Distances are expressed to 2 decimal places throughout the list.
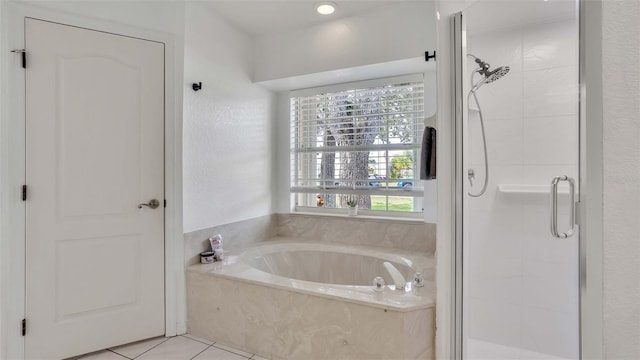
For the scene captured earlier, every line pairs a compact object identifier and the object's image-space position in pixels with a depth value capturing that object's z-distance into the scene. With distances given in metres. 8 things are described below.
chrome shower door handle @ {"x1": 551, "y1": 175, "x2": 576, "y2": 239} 1.82
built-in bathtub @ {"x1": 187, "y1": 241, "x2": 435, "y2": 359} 1.74
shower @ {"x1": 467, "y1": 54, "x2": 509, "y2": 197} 2.15
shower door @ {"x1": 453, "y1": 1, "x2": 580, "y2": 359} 1.98
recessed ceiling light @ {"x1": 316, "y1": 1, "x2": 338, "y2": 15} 2.53
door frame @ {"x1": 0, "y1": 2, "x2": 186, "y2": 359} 1.85
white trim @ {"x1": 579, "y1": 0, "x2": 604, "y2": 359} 0.64
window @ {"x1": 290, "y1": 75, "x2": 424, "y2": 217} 2.91
